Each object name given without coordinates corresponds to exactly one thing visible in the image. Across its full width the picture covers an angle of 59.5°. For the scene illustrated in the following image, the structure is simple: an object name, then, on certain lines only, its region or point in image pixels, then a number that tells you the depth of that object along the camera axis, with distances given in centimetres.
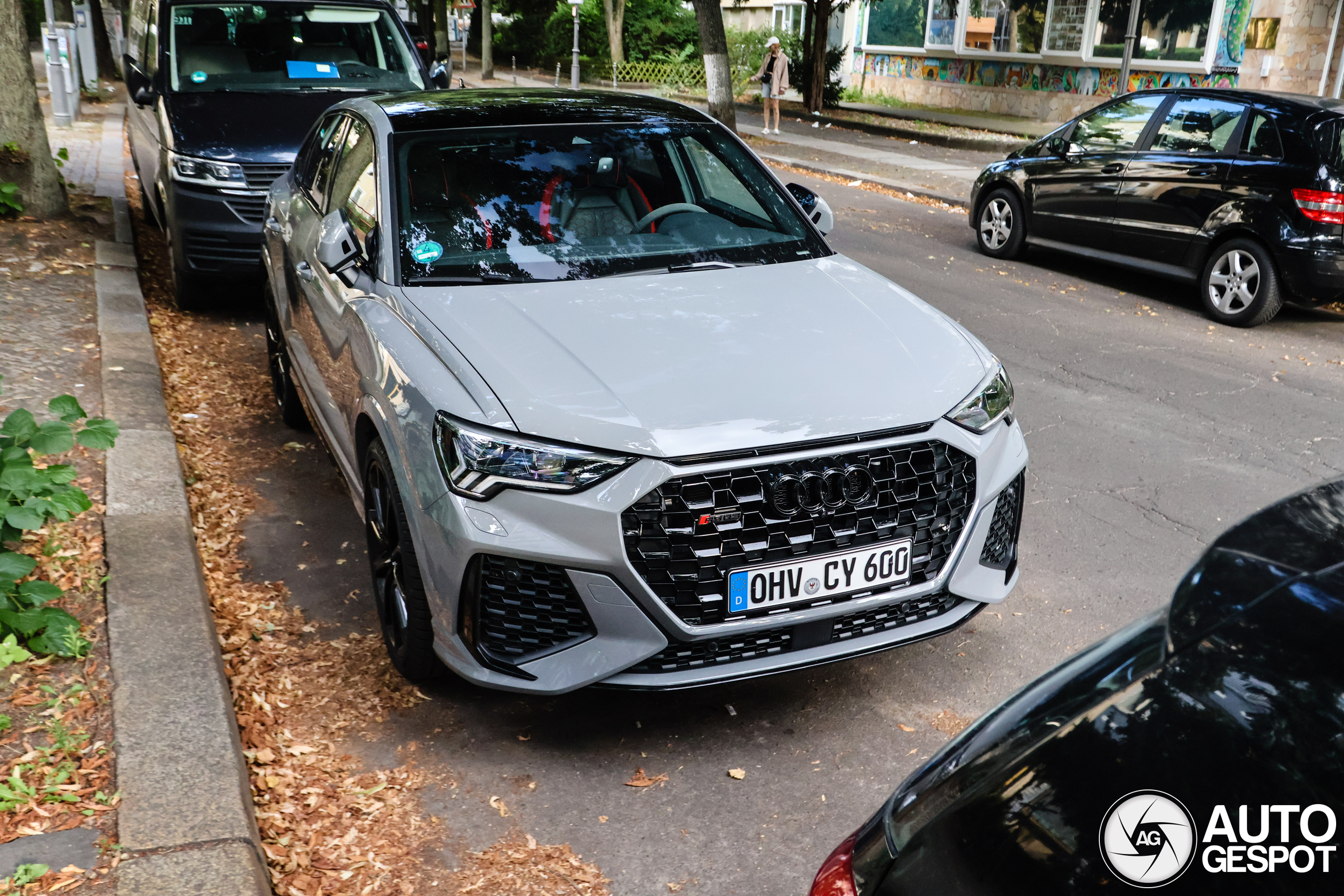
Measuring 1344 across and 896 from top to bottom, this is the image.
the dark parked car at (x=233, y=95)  763
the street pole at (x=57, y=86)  1778
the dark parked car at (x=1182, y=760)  116
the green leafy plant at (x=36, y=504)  357
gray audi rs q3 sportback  310
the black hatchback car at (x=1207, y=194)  866
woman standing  2327
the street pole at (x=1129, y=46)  1873
